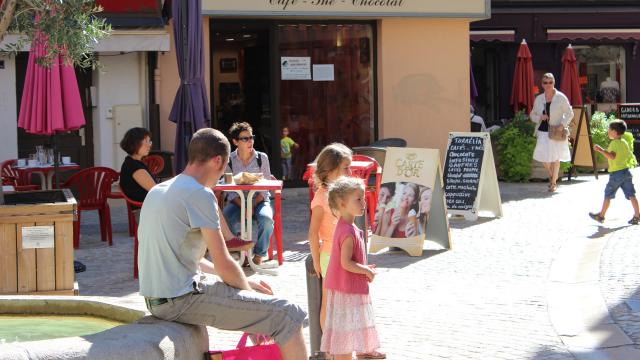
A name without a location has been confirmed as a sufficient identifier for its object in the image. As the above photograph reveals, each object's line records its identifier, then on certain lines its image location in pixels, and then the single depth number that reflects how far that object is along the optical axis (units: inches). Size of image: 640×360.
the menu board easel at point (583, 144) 697.0
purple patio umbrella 465.2
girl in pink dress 234.8
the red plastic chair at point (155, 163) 516.1
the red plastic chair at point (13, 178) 475.6
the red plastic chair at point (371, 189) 453.1
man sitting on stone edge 197.0
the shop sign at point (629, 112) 804.0
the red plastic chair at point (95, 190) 450.6
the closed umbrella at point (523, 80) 837.8
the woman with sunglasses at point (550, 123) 631.8
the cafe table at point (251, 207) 376.5
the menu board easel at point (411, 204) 418.9
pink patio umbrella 442.9
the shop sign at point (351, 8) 613.0
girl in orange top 259.8
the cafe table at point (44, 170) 470.0
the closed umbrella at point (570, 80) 815.7
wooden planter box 294.0
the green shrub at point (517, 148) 693.9
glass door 655.8
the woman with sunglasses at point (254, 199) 390.0
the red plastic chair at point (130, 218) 461.3
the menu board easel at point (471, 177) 506.6
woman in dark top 385.7
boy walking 481.7
